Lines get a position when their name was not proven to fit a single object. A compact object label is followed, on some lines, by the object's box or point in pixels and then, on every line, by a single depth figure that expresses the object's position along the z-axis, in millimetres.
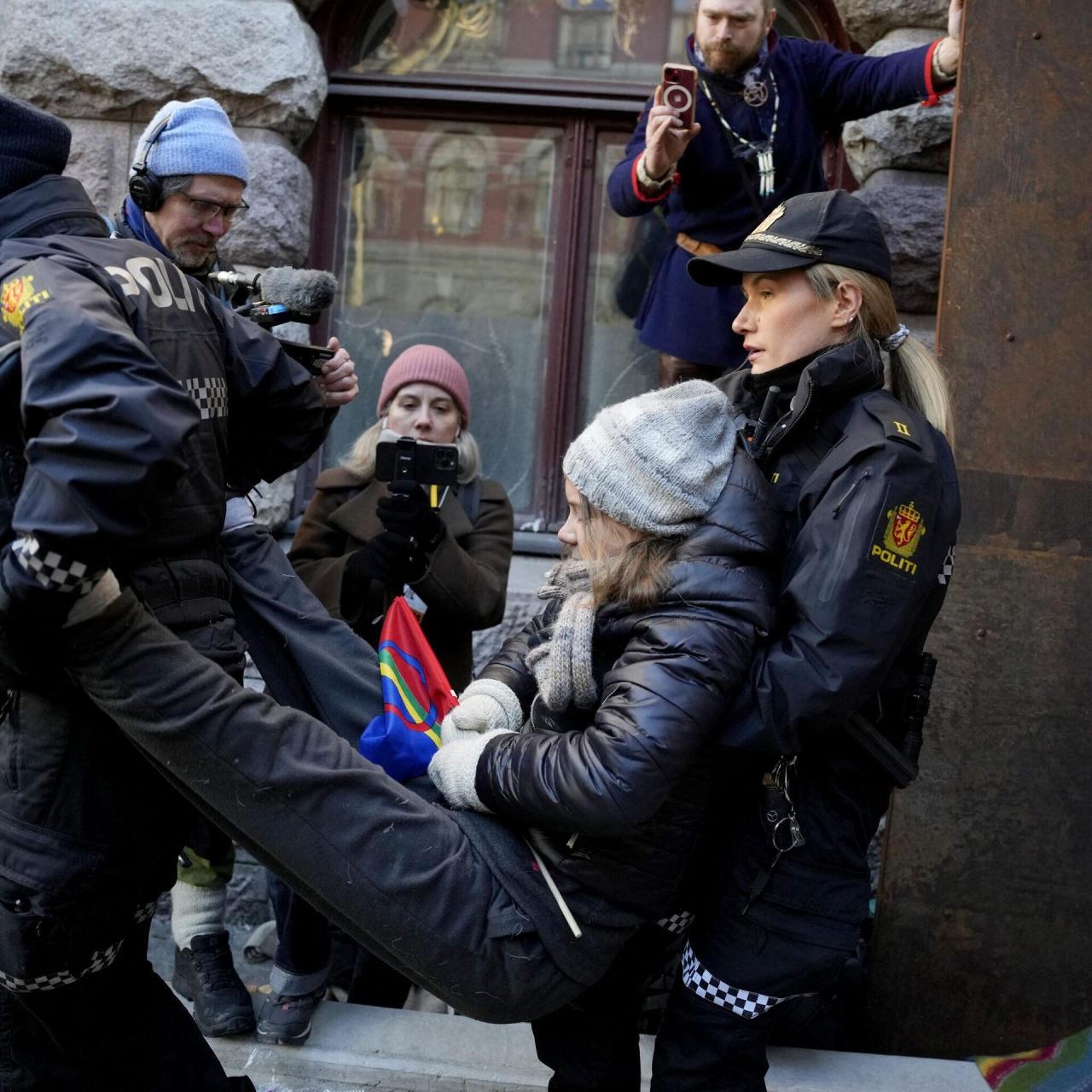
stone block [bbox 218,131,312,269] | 4223
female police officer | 2131
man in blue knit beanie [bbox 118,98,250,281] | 2883
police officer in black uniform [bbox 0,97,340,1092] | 1927
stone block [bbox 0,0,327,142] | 4195
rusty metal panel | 3271
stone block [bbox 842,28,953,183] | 4027
